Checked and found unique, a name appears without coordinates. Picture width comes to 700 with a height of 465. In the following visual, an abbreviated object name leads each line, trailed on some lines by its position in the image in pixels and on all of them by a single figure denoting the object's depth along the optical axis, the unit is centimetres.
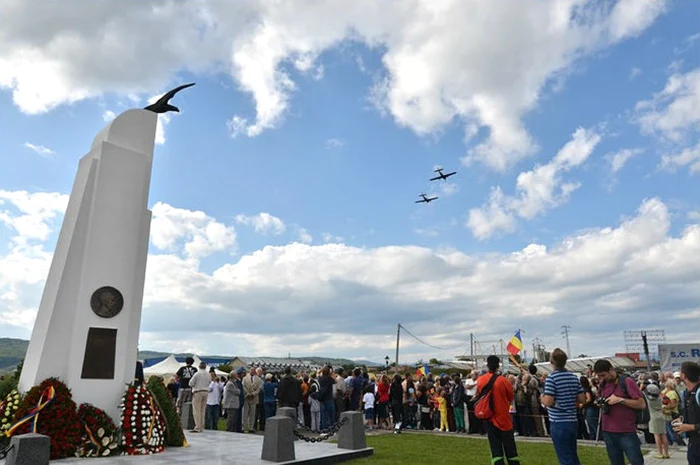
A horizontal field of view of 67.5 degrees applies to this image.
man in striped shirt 686
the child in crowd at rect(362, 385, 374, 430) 1720
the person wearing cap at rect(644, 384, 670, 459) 1066
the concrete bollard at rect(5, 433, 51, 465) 798
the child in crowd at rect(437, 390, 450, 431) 1631
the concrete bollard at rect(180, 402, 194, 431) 1542
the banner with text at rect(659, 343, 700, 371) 2275
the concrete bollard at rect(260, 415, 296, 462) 956
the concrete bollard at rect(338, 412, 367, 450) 1124
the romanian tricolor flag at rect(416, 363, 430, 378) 2895
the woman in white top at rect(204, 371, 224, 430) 1532
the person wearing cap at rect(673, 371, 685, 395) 1284
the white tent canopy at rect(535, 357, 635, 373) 4481
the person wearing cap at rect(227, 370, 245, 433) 1534
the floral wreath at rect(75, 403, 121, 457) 1002
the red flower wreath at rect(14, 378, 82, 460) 959
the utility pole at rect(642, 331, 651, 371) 4409
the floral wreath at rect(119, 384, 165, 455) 1048
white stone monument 1045
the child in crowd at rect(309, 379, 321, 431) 1620
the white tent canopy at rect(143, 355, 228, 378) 2815
